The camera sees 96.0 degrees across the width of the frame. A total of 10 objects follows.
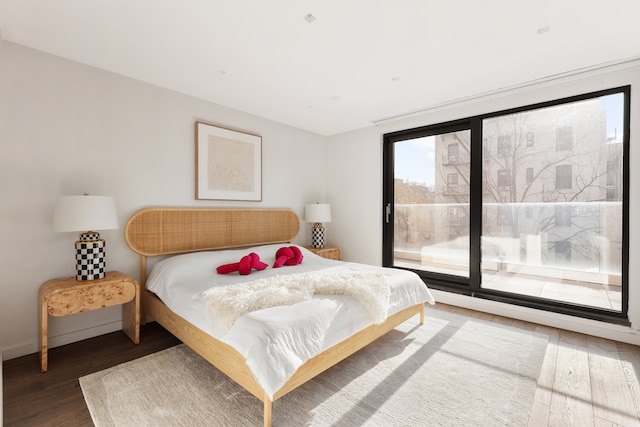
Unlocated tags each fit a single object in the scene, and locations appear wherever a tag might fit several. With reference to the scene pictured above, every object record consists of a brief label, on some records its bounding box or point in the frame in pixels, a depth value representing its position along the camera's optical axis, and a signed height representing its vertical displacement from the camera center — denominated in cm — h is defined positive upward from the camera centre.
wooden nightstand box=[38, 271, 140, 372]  208 -66
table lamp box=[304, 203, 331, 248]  433 -7
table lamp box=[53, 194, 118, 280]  221 -8
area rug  163 -116
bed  157 -63
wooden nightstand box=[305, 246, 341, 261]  421 -59
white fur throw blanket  178 -57
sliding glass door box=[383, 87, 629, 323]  277 +8
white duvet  149 -65
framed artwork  335 +60
